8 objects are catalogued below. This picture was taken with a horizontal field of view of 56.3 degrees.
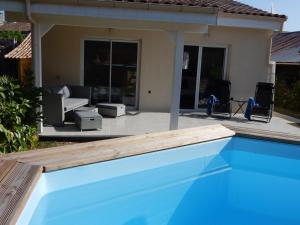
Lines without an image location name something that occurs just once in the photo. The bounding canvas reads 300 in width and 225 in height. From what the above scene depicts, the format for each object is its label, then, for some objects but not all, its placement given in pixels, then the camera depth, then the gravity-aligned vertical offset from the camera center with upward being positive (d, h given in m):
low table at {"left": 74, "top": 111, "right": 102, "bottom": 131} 7.14 -1.23
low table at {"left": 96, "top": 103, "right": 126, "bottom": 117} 8.76 -1.11
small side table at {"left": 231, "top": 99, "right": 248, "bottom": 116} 9.83 -0.89
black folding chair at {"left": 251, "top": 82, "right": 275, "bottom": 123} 9.25 -0.63
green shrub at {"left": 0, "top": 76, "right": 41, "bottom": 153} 5.05 -0.88
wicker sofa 7.32 -0.94
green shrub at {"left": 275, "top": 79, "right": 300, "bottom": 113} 13.27 -0.60
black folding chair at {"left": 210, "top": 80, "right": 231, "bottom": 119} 9.89 -0.59
